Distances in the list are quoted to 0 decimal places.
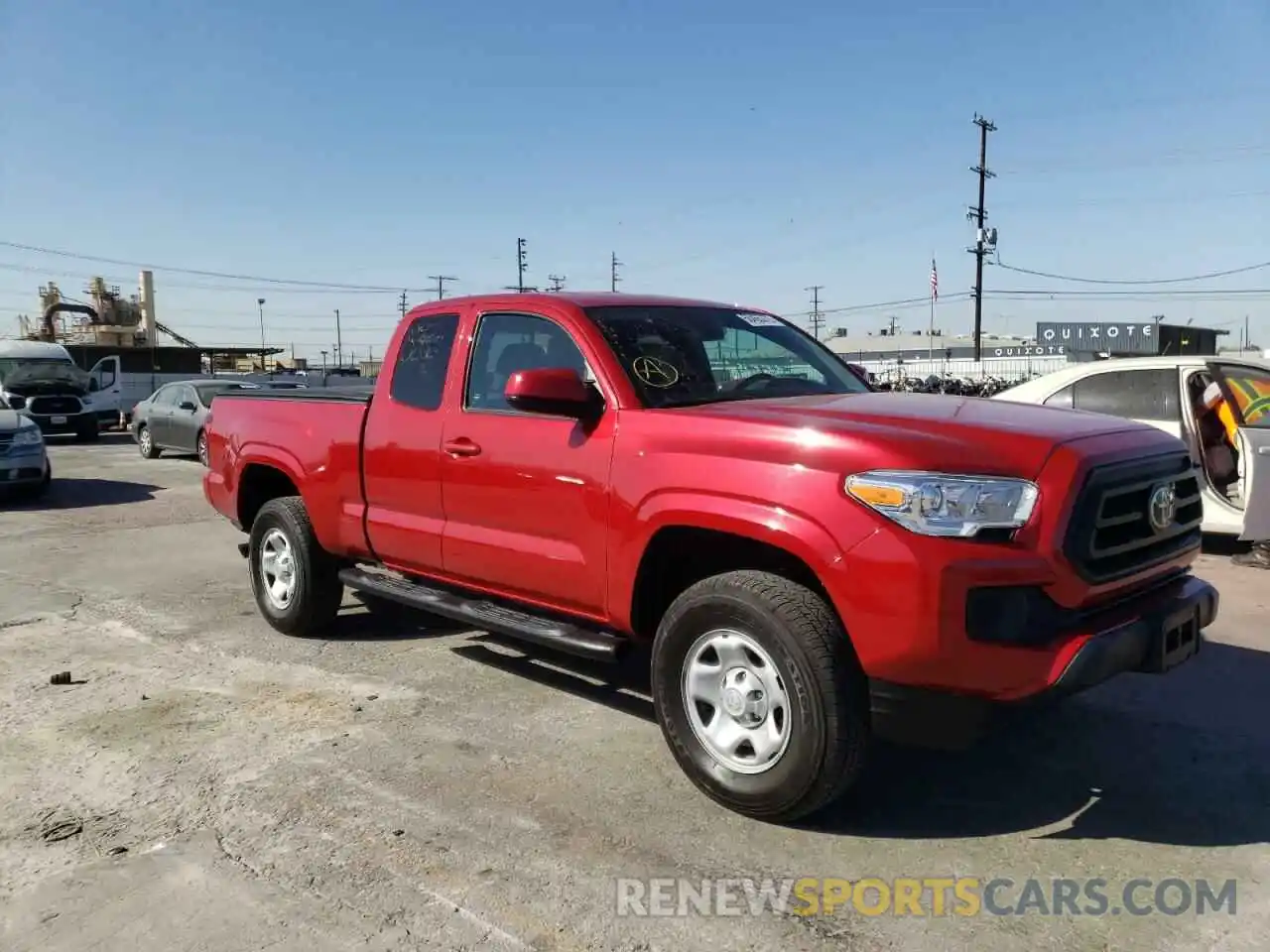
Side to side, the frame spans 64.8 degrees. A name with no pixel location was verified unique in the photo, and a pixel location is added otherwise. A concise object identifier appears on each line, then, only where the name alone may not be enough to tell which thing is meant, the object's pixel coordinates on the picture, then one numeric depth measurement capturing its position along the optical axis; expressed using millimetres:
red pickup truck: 3137
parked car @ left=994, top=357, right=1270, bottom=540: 7375
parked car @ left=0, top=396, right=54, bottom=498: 12031
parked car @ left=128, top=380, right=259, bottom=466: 16953
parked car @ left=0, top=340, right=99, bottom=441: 21297
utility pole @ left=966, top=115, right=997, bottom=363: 45156
